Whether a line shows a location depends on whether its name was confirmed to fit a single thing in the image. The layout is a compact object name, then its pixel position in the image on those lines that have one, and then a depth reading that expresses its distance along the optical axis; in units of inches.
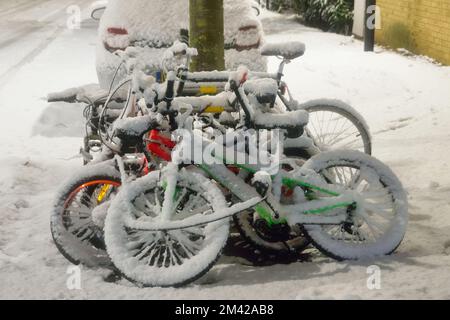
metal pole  485.7
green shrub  631.8
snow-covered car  277.4
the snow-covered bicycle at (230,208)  157.0
